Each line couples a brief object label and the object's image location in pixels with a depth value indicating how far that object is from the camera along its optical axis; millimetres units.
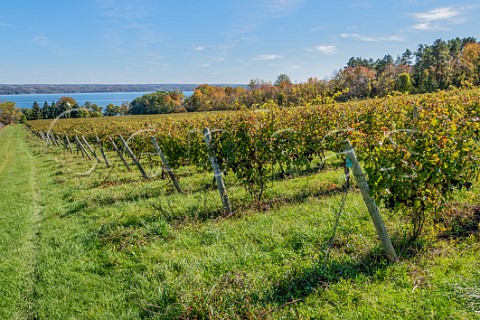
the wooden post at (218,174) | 5598
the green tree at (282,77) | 95650
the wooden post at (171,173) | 7397
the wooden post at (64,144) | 22414
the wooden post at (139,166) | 9453
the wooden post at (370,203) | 3248
